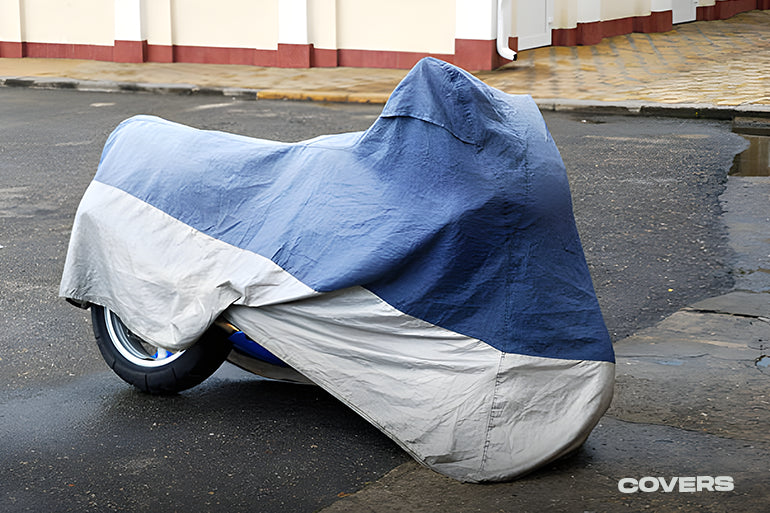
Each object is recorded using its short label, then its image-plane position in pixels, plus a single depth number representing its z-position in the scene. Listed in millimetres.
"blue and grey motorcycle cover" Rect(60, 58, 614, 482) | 3525
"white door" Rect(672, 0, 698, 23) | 22500
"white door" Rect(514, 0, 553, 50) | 17672
